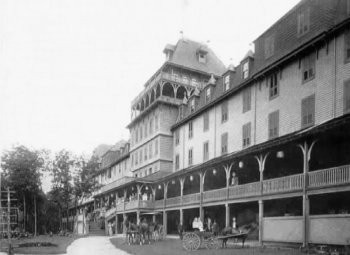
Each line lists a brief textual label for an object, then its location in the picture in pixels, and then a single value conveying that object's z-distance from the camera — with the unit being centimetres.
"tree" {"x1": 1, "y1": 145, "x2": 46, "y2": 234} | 5747
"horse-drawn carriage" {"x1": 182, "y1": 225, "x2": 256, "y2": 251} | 2074
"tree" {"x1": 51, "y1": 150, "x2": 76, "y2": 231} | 5738
